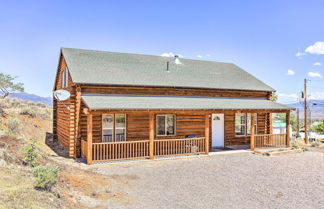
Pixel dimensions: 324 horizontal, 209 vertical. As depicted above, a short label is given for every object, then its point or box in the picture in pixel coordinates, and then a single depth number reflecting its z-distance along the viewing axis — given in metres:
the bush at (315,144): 20.89
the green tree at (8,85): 28.36
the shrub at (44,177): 5.67
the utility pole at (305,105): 23.24
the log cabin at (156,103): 12.40
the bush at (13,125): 15.70
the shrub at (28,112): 23.52
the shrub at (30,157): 7.73
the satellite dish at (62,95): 12.61
